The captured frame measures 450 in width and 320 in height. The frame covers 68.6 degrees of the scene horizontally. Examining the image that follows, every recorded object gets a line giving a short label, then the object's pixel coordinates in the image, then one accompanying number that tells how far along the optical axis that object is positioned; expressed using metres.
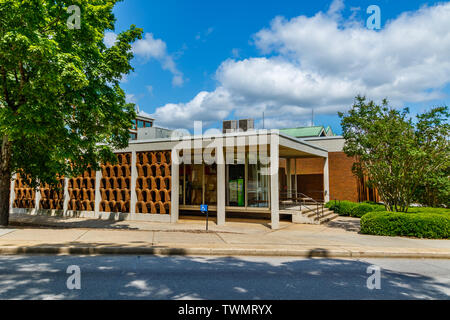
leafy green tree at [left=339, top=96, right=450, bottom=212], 12.80
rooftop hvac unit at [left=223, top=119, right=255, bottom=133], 20.91
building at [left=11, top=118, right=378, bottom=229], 15.32
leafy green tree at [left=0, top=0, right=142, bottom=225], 9.95
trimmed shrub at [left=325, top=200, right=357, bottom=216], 20.02
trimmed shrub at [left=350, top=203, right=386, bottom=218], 18.59
